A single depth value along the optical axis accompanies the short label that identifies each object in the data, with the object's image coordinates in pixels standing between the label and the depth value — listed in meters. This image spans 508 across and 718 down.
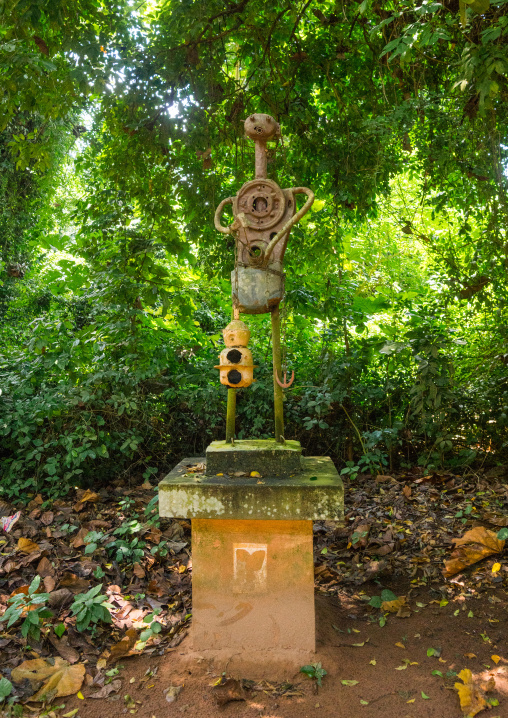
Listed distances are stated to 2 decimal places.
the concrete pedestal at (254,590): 2.55
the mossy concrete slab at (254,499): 2.41
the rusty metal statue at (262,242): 2.63
